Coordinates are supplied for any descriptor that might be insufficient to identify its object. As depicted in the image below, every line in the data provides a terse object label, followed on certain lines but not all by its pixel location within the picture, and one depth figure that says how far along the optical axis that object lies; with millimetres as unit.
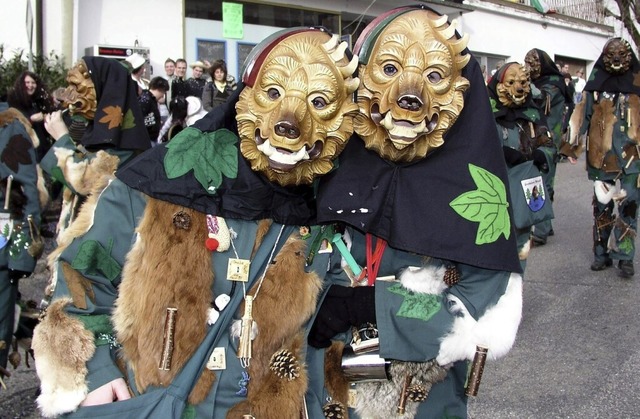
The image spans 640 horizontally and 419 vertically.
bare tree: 8828
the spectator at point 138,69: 6730
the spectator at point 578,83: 17447
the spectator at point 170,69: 10203
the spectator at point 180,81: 9750
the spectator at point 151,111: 7883
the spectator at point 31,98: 6352
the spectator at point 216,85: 9422
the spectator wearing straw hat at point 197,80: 9727
